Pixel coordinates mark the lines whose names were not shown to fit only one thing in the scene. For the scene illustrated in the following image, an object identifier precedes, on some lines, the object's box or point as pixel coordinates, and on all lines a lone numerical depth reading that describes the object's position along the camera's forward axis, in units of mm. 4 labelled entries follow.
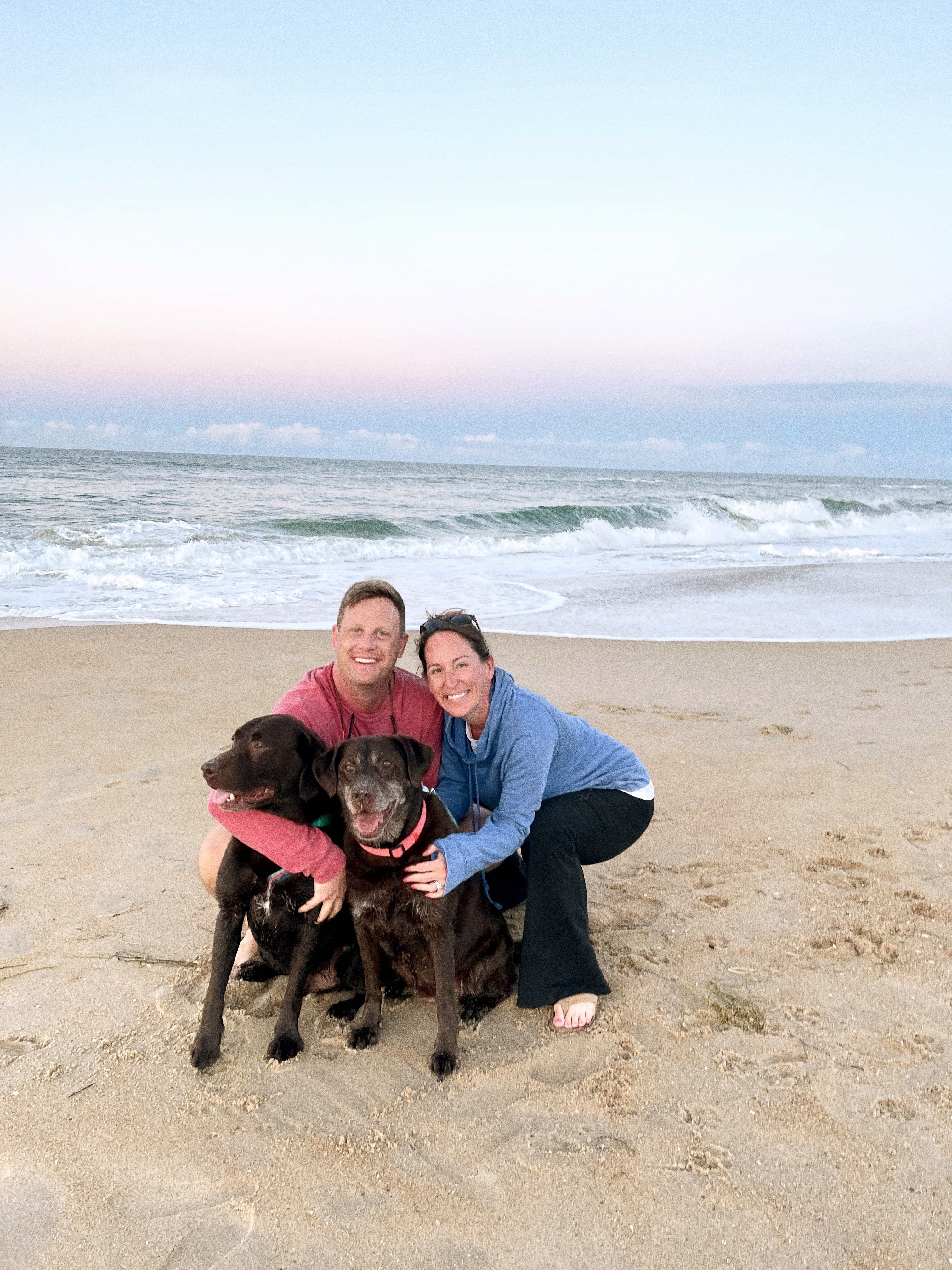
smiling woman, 3076
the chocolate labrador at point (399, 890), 2840
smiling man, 3424
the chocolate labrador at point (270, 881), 2902
